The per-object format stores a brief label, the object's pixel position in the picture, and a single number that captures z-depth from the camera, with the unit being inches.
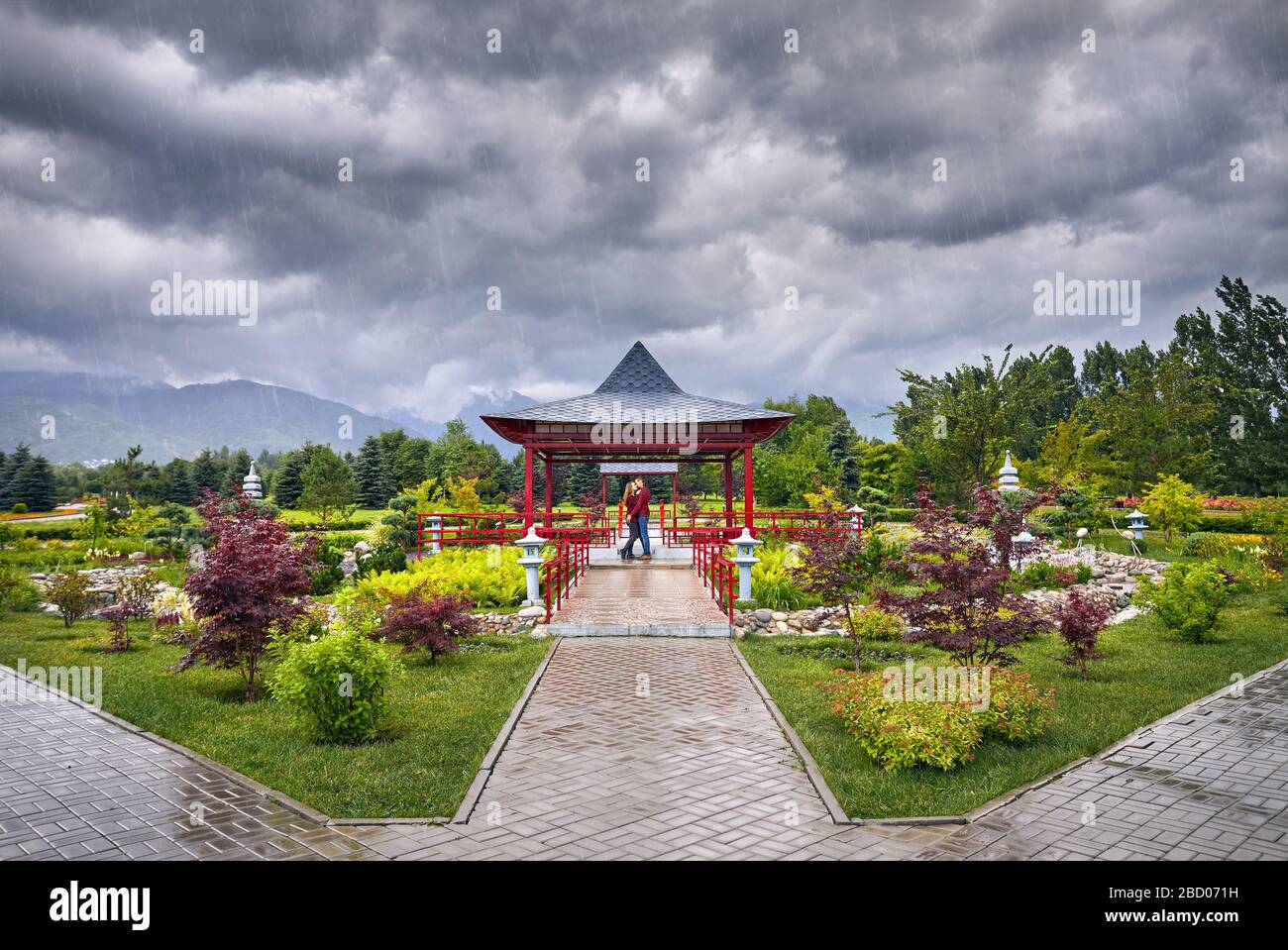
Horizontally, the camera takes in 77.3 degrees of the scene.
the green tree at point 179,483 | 2252.7
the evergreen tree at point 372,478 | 2060.8
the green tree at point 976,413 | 1115.9
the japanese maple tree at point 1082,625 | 355.9
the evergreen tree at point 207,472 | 2361.0
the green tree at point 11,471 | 1807.3
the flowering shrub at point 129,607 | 451.8
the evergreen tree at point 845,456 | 1801.2
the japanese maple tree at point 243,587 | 324.5
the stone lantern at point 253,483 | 904.2
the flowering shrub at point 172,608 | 498.0
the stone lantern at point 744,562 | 546.6
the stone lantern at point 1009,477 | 765.6
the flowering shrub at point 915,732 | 234.5
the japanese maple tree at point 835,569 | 371.9
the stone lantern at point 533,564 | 547.5
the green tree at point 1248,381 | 1349.7
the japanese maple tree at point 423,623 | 386.9
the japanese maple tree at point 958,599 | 303.1
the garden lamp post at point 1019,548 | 329.0
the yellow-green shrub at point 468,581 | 526.0
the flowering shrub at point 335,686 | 265.3
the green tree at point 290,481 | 1991.9
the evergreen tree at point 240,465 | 2367.1
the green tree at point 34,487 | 1812.3
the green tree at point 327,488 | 1409.9
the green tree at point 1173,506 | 815.1
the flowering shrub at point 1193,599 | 423.2
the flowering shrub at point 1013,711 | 258.4
